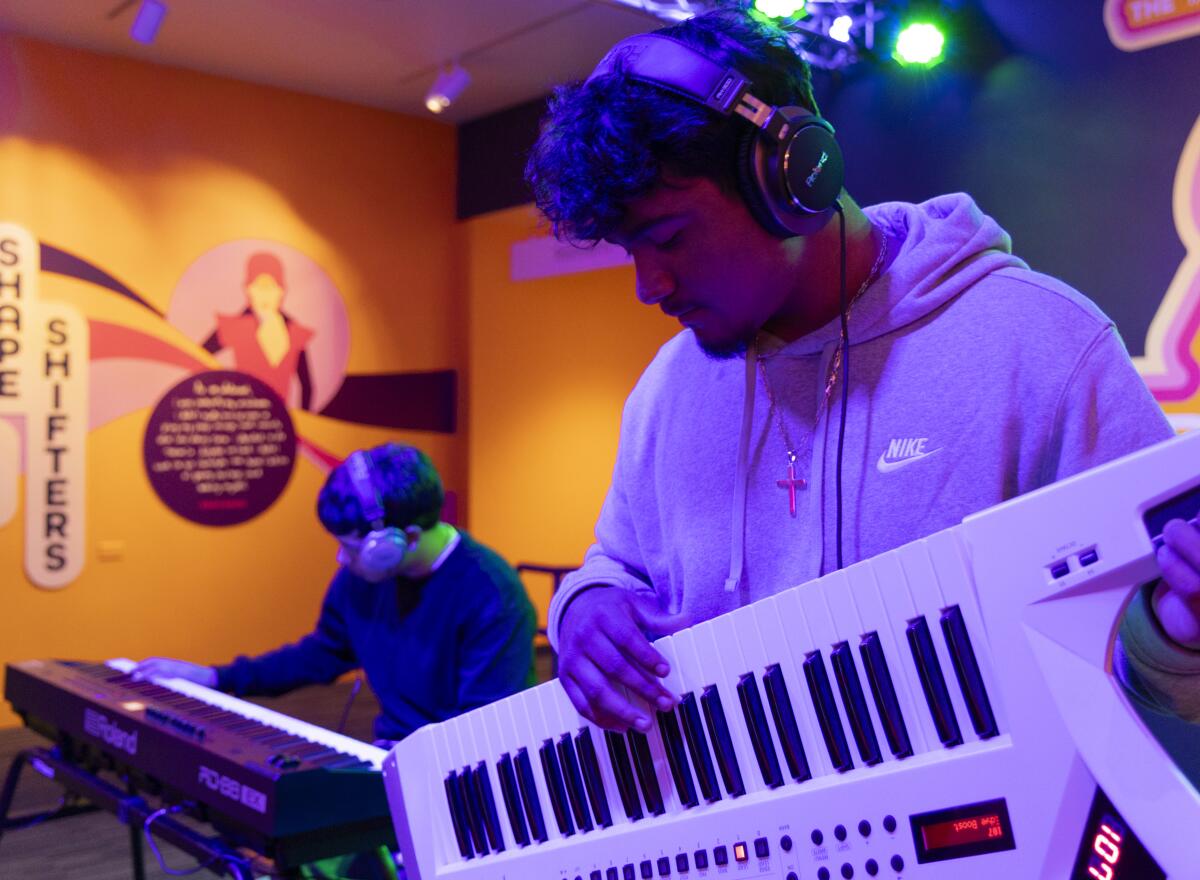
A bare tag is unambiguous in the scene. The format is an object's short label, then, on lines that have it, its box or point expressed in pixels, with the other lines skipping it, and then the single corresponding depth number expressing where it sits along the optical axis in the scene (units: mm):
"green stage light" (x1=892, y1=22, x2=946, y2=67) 4191
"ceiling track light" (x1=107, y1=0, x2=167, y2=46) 4684
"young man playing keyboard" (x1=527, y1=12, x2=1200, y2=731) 1003
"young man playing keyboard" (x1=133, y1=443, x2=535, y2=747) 2588
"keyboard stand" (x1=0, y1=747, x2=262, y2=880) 2043
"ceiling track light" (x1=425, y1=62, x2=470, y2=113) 5715
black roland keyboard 1937
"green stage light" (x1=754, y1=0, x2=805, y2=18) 4059
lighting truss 4355
